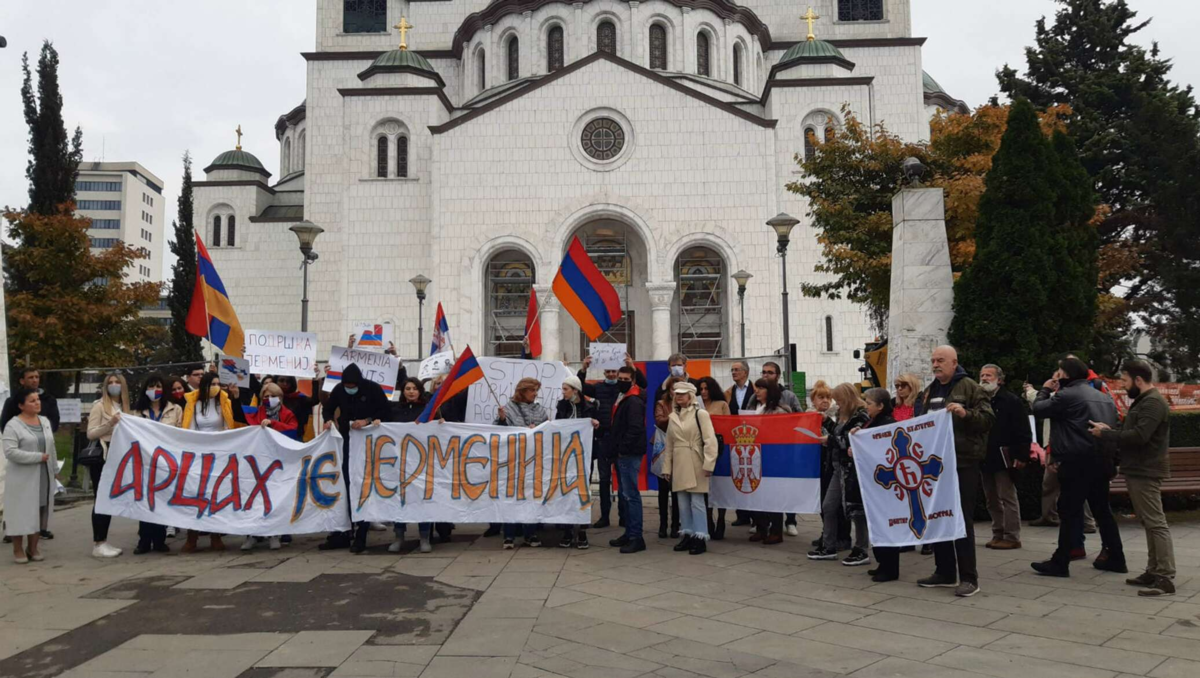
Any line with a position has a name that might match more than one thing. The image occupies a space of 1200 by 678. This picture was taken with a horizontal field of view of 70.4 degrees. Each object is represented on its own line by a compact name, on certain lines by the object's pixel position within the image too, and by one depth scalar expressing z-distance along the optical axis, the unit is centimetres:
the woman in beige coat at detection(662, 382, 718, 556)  805
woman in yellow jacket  878
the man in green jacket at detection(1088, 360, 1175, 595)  617
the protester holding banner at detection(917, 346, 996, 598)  626
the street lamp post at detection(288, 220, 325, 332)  1684
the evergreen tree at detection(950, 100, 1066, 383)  1034
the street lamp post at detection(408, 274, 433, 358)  2522
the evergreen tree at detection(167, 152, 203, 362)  3606
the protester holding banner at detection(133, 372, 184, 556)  845
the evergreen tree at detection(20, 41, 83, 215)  2620
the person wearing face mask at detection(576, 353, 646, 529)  910
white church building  2991
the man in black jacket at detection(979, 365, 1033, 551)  765
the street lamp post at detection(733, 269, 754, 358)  2583
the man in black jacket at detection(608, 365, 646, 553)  816
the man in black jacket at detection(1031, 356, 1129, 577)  665
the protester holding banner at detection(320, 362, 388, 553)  842
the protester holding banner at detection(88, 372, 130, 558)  830
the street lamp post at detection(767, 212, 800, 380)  1803
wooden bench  906
